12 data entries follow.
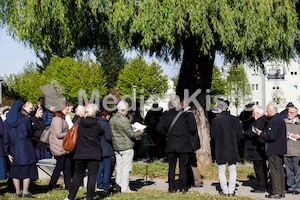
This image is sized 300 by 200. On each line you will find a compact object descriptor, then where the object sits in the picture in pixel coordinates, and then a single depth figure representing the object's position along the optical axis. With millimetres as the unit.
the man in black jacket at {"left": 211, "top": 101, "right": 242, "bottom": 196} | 10164
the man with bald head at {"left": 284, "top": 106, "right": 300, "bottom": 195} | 10602
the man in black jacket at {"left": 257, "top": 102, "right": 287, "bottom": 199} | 10062
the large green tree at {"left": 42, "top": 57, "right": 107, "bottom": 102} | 75000
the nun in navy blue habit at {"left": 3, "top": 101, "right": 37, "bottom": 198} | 9984
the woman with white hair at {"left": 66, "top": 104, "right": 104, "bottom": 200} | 9109
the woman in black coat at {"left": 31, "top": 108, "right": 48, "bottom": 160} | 11785
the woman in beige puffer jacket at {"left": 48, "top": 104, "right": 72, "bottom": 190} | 10570
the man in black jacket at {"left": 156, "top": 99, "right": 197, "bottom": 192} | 10312
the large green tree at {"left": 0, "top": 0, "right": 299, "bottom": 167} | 10914
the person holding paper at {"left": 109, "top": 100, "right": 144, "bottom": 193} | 10383
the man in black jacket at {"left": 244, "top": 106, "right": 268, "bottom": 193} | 10675
